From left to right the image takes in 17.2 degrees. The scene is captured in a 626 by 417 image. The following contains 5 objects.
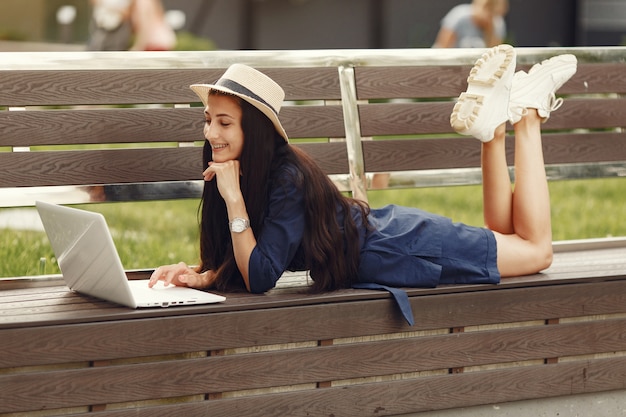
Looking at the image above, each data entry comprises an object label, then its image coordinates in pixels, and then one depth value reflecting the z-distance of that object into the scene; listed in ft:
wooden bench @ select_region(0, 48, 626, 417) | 20.04
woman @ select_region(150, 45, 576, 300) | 21.89
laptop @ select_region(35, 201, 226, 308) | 19.87
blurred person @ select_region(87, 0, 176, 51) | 57.10
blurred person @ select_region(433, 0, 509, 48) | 56.02
